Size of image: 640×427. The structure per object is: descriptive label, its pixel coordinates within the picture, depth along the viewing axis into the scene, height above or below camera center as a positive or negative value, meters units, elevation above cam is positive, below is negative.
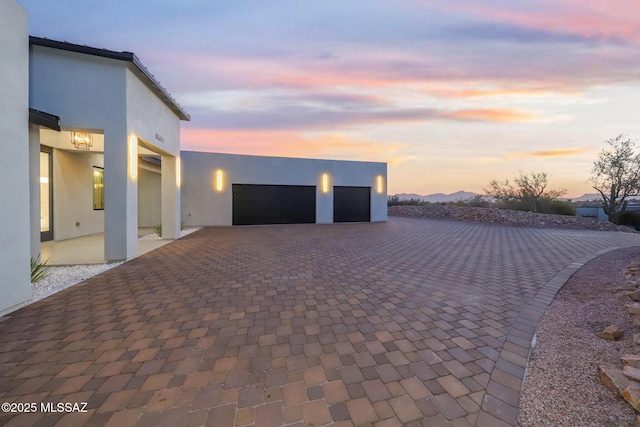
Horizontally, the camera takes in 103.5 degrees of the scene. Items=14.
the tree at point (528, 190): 18.25 +1.47
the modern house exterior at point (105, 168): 3.26 +1.32
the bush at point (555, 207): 16.86 +0.22
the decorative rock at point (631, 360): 1.93 -1.17
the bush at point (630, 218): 16.25 -0.47
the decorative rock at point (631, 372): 1.79 -1.18
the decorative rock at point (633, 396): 1.58 -1.19
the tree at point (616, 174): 15.52 +2.34
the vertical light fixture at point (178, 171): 9.34 +1.30
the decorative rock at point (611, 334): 2.43 -1.20
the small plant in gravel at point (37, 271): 4.27 -1.21
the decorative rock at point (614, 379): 1.75 -1.21
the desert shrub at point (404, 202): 24.39 +0.65
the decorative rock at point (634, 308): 2.77 -1.11
